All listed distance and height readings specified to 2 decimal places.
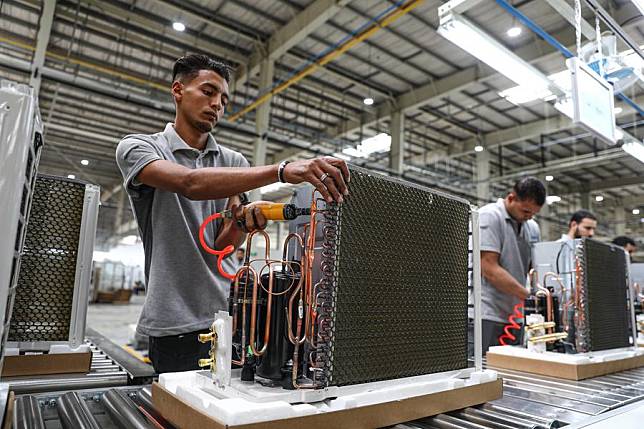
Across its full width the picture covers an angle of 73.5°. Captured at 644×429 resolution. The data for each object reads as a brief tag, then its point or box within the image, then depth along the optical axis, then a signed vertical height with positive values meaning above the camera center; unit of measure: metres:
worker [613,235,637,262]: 3.95 +0.39
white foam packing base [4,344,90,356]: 1.14 -0.23
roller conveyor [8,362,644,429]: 0.77 -0.27
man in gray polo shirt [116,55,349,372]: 1.06 +0.10
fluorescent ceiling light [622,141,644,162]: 4.40 +1.40
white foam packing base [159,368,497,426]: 0.60 -0.20
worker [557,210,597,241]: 2.88 +0.40
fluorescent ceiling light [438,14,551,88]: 2.42 +1.39
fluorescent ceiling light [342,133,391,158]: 5.48 +1.71
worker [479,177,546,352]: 1.95 +0.16
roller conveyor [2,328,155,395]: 0.97 -0.28
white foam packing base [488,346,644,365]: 1.32 -0.24
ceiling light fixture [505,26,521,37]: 4.68 +2.71
